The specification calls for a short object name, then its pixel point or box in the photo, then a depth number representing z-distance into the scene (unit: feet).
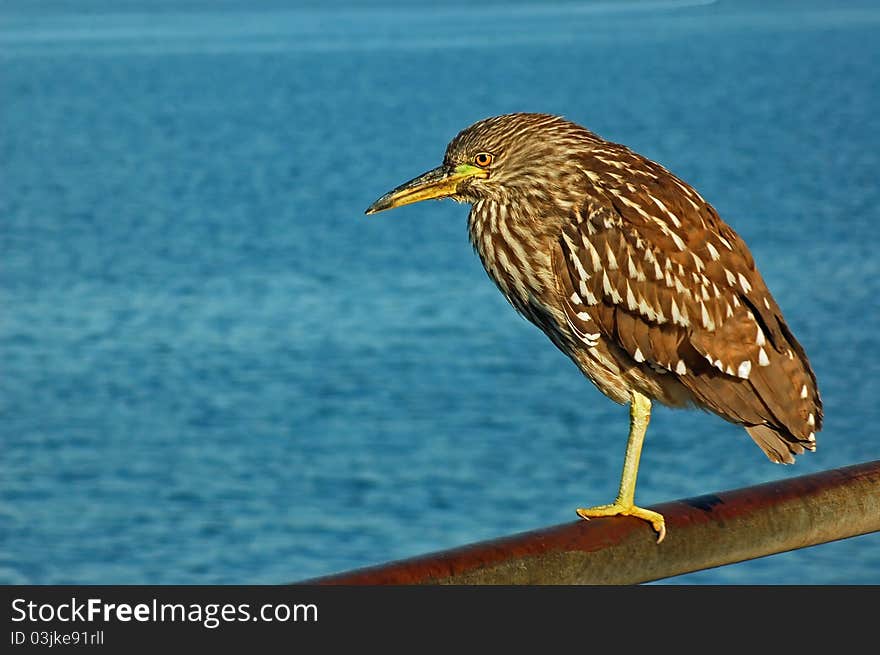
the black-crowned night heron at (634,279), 38.96
